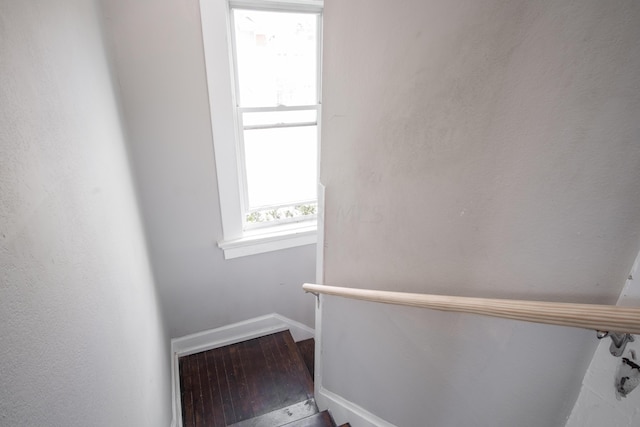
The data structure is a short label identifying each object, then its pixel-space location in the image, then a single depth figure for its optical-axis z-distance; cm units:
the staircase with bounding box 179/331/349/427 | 203
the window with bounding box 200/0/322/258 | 189
